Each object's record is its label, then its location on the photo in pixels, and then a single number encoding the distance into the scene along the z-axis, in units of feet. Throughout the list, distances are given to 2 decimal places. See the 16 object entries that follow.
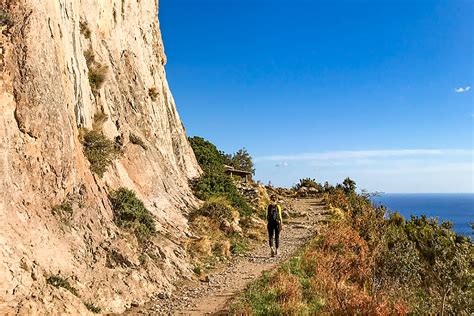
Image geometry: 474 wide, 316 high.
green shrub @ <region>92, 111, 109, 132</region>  52.10
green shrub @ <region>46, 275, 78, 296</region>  28.14
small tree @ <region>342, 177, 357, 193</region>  152.25
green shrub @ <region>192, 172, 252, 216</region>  77.25
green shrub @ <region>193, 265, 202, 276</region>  43.65
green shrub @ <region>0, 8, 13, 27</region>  33.76
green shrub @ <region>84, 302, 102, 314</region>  28.90
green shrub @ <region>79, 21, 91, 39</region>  59.00
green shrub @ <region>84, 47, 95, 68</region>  58.75
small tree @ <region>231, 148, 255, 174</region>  200.13
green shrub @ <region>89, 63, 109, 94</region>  56.43
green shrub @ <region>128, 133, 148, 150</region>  59.62
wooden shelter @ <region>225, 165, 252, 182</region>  140.17
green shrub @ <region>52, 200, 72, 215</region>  34.04
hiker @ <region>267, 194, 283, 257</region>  53.78
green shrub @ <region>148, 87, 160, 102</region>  82.16
